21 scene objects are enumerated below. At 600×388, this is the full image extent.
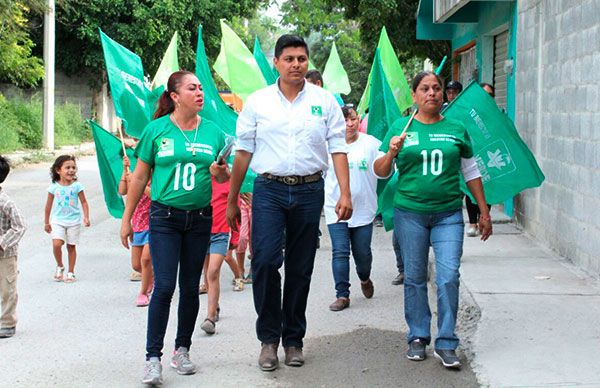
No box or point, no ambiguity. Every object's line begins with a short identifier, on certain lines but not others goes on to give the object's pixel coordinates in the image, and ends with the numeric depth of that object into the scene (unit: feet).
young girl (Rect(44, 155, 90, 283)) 31.65
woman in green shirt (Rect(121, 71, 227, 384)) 19.33
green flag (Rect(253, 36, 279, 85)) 40.42
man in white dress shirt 19.84
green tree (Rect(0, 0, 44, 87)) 80.19
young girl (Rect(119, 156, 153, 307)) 26.96
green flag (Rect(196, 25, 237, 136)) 32.07
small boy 23.27
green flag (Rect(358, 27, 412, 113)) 38.14
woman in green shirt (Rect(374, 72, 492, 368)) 20.25
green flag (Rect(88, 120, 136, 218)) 30.50
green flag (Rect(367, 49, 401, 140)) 31.48
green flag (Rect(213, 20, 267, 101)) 35.88
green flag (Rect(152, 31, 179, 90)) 36.40
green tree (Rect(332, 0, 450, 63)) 66.74
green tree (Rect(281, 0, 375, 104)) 157.69
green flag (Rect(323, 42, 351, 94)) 55.83
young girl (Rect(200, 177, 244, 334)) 24.30
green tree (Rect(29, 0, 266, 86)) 119.44
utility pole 92.58
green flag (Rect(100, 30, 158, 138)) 28.91
